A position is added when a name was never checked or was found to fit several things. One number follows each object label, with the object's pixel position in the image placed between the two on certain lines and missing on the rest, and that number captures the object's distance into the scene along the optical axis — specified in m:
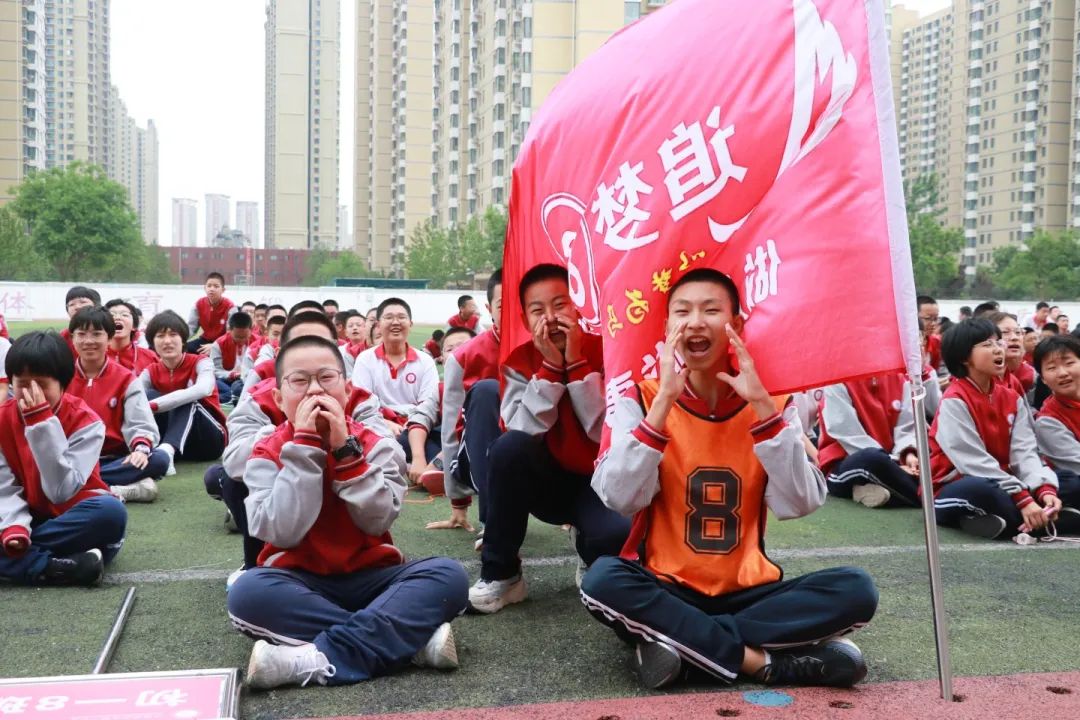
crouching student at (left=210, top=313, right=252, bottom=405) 9.88
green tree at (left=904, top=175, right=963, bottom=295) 49.38
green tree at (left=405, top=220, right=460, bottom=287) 51.03
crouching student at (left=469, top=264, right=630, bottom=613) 3.60
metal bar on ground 3.01
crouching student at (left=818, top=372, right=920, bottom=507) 5.88
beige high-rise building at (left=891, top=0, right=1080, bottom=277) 59.47
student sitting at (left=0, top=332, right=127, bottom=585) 3.91
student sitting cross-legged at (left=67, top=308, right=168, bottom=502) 5.66
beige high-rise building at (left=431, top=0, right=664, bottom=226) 47.06
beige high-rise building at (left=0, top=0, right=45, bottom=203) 53.91
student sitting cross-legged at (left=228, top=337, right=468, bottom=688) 2.92
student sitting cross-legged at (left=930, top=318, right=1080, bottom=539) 4.92
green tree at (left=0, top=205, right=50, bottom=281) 40.47
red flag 2.72
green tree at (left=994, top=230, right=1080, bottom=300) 44.91
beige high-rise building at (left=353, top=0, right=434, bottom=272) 70.75
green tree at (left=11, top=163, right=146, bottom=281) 43.12
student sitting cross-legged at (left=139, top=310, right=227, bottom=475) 6.98
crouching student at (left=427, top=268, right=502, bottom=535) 4.25
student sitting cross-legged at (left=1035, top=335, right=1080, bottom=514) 5.20
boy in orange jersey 2.81
